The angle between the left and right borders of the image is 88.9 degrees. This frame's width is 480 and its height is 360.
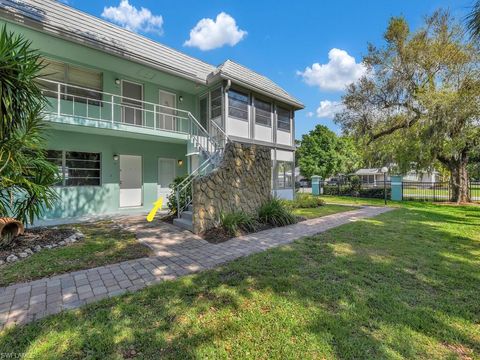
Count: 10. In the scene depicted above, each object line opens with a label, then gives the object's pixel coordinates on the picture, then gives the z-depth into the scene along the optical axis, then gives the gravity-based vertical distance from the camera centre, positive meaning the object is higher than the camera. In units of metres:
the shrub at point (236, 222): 6.46 -1.19
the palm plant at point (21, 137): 4.82 +0.91
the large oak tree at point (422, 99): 13.15 +4.82
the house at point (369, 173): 40.31 +0.99
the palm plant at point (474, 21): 3.96 +2.61
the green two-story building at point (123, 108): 8.23 +3.23
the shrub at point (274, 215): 7.71 -1.13
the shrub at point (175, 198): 8.28 -0.64
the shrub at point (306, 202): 12.16 -1.14
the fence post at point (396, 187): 16.39 -0.56
